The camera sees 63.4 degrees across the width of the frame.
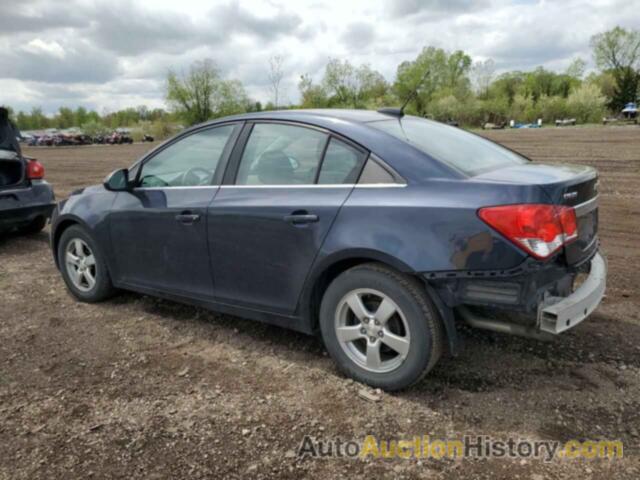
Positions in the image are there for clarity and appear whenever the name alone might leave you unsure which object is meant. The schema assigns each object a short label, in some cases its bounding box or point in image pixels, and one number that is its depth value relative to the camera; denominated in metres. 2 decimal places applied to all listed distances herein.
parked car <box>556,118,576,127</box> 66.12
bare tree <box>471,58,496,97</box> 88.81
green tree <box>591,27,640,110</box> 74.19
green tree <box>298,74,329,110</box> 60.56
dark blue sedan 2.67
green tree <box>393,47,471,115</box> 83.69
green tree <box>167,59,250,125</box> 78.81
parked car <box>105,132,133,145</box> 64.84
